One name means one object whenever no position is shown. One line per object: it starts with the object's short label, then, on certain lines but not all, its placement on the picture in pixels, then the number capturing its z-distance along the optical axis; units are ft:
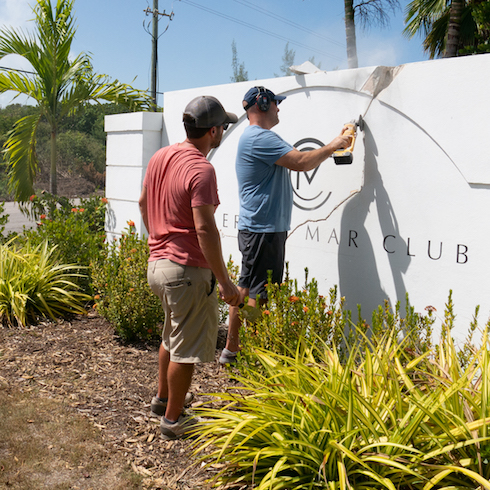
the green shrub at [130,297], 15.60
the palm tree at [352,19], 41.06
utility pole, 69.26
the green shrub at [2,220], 22.77
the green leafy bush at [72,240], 20.12
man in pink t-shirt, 9.46
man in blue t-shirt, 12.85
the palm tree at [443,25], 37.47
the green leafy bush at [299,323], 11.73
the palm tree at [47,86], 25.76
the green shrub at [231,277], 16.57
